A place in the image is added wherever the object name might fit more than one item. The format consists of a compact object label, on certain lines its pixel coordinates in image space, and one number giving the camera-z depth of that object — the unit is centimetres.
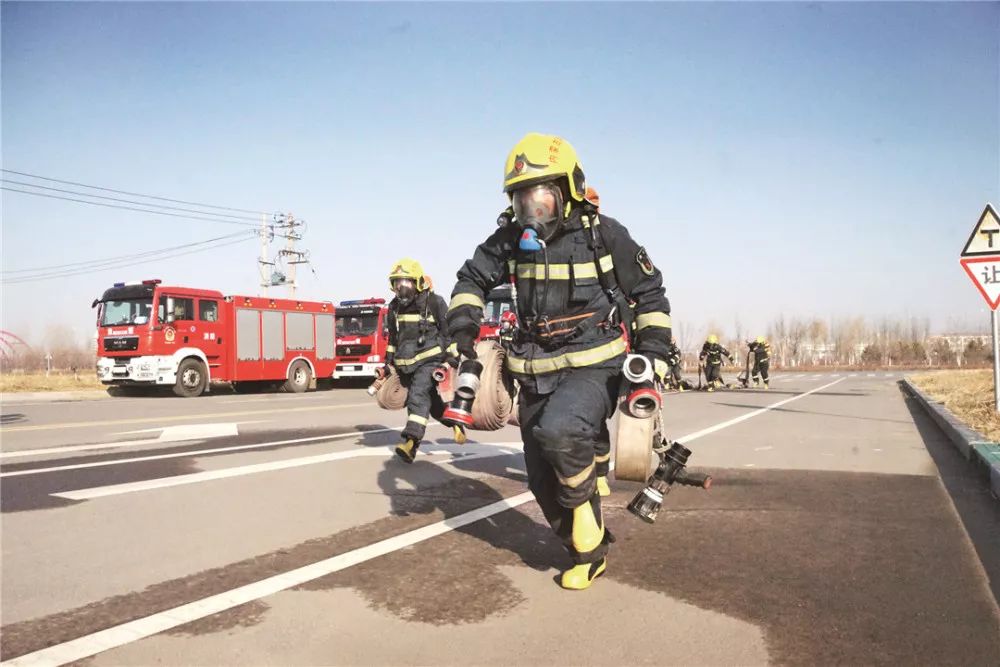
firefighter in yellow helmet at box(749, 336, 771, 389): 2628
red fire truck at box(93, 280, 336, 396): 2162
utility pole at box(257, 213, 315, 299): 5166
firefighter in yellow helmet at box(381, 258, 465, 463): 822
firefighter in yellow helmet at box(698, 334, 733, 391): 2498
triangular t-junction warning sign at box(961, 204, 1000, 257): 1207
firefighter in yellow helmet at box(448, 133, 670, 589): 411
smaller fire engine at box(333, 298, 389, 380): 2820
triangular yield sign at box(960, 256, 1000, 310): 1209
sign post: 1208
